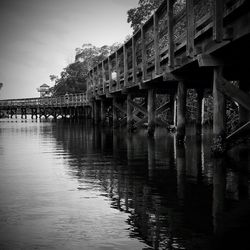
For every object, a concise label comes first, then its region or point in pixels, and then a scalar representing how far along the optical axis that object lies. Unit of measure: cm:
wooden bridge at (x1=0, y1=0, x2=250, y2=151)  623
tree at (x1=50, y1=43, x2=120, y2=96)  5397
